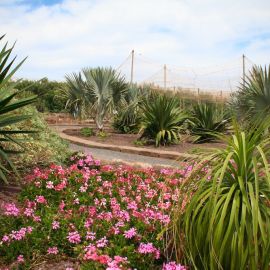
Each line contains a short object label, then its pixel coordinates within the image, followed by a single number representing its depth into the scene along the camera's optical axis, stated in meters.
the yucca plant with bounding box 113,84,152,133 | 11.71
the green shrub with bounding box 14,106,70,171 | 4.43
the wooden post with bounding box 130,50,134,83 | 19.64
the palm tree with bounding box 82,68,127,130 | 11.17
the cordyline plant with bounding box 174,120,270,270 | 1.96
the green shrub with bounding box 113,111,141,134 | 11.86
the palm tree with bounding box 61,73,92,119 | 11.59
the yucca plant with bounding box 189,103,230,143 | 9.38
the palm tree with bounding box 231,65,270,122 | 8.19
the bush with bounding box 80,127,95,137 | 11.00
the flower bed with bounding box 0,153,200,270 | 2.32
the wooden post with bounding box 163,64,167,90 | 18.71
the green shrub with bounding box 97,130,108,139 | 10.48
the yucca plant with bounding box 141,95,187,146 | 8.72
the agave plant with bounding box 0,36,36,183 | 3.64
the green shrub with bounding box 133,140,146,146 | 8.77
